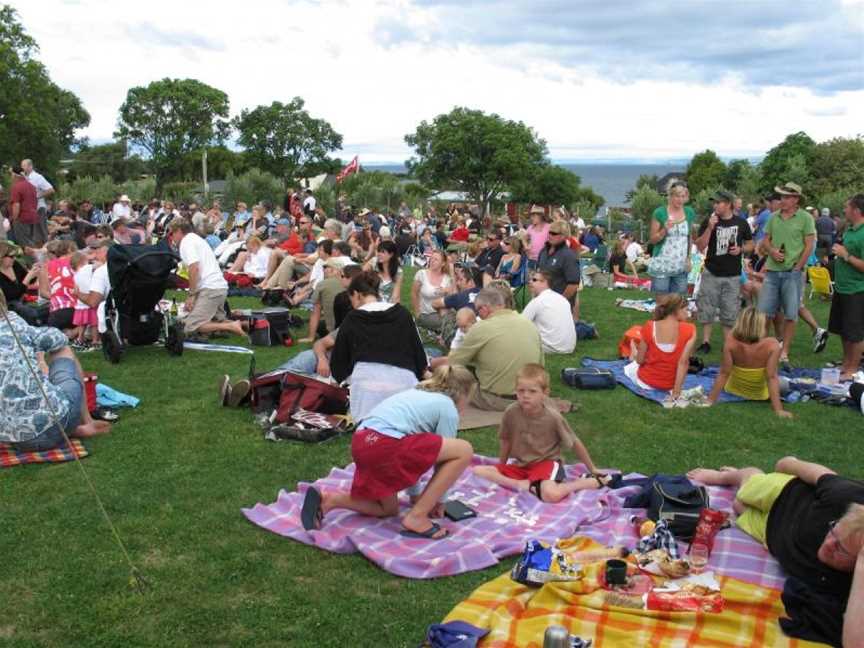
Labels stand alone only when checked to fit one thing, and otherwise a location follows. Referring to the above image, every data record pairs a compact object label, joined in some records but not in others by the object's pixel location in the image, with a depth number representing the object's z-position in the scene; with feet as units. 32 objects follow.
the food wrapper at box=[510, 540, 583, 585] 13.11
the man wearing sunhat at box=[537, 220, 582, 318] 33.73
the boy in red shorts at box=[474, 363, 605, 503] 17.10
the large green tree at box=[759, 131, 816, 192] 108.86
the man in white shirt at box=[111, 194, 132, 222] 70.38
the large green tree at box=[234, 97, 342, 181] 203.21
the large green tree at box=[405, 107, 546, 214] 177.47
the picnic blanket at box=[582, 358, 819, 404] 25.16
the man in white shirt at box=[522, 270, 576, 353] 29.84
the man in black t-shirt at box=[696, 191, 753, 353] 28.63
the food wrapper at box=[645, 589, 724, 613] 12.32
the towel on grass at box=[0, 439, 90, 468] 18.63
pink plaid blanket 14.01
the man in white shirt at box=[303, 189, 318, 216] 79.92
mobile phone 16.11
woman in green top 29.89
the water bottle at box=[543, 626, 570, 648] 9.66
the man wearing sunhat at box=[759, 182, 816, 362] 27.45
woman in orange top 24.75
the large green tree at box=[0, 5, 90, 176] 148.25
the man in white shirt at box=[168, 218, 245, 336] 31.42
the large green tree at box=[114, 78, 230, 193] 217.97
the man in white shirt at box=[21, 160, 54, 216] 49.16
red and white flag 119.55
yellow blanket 11.69
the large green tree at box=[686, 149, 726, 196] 196.54
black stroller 27.81
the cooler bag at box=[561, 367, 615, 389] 26.35
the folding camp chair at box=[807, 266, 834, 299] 43.50
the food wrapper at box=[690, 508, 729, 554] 14.26
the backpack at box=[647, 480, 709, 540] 14.94
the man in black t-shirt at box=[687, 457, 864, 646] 11.21
